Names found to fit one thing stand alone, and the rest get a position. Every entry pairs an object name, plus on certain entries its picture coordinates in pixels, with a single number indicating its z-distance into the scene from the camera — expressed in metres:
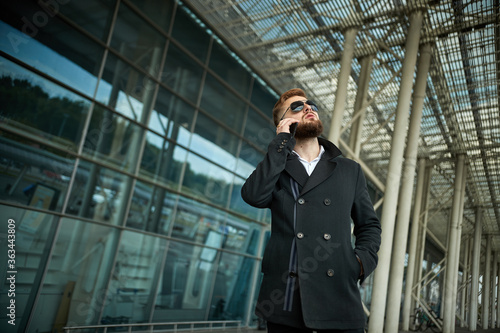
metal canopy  11.72
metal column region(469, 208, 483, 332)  32.12
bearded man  1.79
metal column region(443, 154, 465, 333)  22.09
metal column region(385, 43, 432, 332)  11.16
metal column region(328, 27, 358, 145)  11.18
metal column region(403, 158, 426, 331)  21.75
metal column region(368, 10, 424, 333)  9.96
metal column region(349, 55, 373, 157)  12.53
